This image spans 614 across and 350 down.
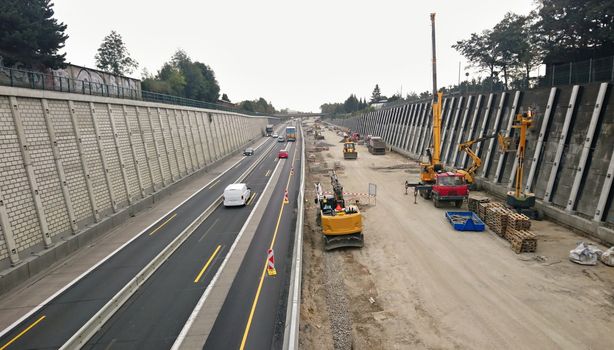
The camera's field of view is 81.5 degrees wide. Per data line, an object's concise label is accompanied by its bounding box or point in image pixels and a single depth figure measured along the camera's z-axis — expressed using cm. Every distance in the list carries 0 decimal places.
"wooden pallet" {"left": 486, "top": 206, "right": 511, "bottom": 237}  2238
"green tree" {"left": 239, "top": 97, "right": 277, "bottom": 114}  18545
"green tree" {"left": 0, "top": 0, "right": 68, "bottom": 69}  3819
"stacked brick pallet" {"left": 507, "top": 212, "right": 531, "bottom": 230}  2136
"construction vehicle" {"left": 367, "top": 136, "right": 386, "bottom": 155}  6906
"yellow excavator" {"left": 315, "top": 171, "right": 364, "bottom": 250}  2081
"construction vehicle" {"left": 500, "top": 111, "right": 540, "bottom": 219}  2494
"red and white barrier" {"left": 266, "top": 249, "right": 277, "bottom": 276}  1670
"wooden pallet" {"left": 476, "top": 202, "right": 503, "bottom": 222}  2527
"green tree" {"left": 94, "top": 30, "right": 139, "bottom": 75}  8888
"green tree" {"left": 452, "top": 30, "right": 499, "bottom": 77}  6838
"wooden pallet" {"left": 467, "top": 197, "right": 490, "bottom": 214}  2698
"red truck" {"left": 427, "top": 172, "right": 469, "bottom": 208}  2888
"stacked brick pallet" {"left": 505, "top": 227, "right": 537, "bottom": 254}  1964
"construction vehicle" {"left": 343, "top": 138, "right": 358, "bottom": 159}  6347
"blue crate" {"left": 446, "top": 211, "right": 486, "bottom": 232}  2359
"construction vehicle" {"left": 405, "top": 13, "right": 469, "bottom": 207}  2891
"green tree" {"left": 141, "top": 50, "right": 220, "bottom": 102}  8368
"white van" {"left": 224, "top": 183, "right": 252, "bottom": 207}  3020
